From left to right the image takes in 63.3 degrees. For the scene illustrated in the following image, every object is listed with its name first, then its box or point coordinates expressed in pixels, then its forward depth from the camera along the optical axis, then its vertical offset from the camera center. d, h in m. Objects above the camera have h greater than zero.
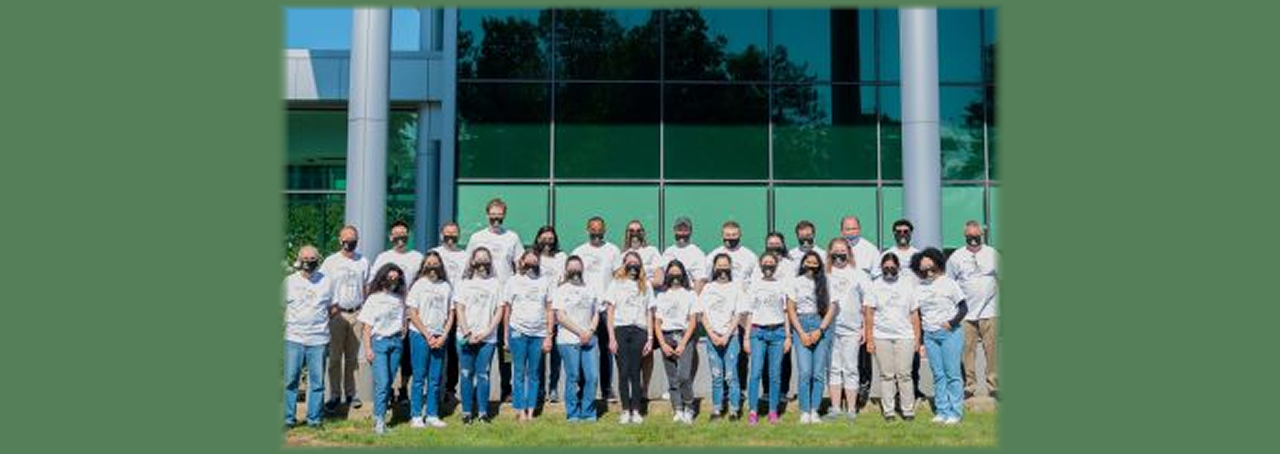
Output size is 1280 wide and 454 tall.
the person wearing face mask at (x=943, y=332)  9.67 -0.62
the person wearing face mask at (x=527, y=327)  9.68 -0.59
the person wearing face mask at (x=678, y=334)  9.72 -0.65
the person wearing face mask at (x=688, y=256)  10.34 +0.08
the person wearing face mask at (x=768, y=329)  9.59 -0.60
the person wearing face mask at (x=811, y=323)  9.63 -0.54
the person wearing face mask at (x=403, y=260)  9.94 +0.03
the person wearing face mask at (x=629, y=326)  9.71 -0.58
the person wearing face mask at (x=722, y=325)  9.67 -0.56
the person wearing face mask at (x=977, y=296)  10.37 -0.31
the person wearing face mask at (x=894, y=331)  9.70 -0.62
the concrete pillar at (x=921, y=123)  12.50 +1.73
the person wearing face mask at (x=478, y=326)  9.59 -0.58
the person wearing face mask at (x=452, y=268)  10.12 -0.04
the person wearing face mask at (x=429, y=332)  9.50 -0.63
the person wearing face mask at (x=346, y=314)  9.88 -0.49
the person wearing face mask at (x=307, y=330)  9.20 -0.59
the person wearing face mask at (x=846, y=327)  9.77 -0.59
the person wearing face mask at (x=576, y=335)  9.69 -0.66
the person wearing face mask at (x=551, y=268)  10.09 -0.04
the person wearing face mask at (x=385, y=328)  9.38 -0.59
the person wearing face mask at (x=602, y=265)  10.13 -0.01
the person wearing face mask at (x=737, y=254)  10.25 +0.11
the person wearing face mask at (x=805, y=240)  10.14 +0.24
